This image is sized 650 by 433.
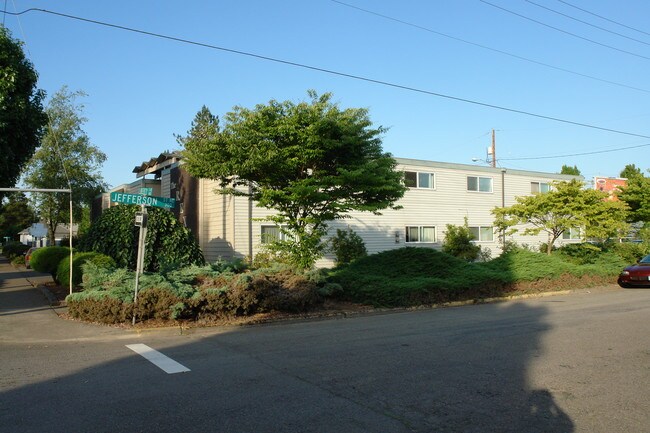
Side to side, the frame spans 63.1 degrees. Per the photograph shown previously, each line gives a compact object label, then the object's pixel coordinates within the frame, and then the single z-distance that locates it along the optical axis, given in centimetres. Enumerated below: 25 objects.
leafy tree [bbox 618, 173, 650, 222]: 3525
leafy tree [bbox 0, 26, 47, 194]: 1188
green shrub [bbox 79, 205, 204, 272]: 1652
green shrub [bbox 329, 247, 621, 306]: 1502
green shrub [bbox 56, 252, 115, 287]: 1541
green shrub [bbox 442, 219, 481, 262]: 2694
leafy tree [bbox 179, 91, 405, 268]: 1390
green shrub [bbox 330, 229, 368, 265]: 2378
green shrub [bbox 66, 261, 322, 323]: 1154
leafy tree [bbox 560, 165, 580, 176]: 6962
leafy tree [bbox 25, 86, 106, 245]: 3191
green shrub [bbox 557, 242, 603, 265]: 2336
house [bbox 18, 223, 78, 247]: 6285
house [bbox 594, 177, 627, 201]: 4606
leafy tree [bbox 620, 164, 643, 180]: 5606
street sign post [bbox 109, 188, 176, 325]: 1165
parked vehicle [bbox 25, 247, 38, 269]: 3259
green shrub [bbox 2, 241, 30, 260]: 4266
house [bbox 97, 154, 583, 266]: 2200
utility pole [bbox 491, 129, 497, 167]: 3730
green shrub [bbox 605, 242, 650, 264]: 2558
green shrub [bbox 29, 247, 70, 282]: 1973
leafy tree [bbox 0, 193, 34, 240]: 7031
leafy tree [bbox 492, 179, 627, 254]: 2123
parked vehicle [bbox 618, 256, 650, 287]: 2056
